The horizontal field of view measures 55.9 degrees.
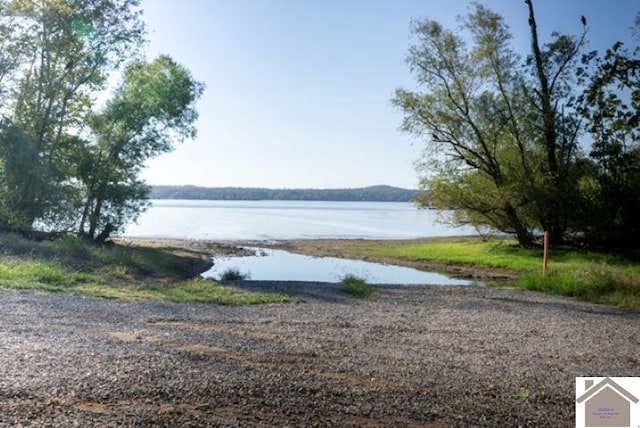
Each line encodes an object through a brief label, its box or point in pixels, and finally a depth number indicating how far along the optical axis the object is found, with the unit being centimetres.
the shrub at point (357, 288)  1675
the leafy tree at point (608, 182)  2973
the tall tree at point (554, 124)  3219
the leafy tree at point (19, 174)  2853
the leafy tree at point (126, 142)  3281
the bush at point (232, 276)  2079
